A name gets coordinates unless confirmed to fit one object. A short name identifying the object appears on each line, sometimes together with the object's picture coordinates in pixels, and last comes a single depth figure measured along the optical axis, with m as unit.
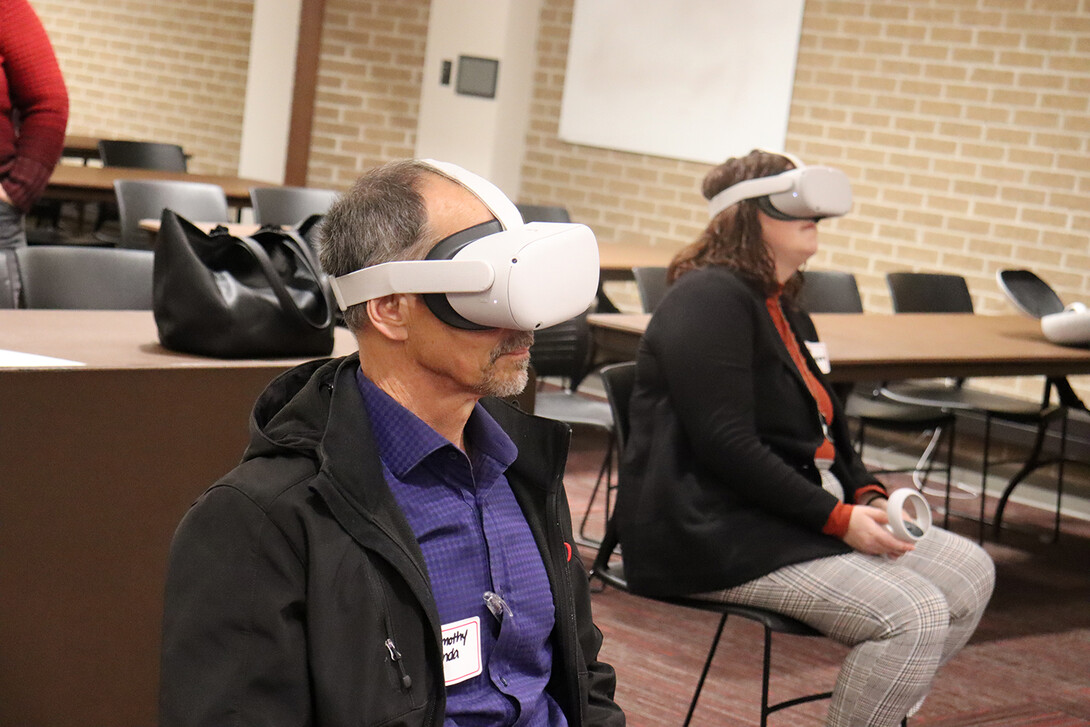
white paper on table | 2.06
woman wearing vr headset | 2.41
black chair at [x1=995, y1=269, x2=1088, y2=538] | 4.77
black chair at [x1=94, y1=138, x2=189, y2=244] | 6.69
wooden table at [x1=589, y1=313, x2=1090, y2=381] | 3.58
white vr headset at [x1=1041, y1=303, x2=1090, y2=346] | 4.23
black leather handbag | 2.32
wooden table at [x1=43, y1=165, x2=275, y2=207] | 5.21
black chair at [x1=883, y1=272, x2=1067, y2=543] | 4.81
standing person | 3.28
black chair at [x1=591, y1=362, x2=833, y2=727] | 2.48
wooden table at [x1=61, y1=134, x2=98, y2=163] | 7.90
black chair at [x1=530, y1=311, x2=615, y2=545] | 4.18
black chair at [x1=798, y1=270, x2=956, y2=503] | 4.65
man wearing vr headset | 1.25
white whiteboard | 6.73
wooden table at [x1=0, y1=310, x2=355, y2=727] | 2.12
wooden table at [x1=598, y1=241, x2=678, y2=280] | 5.12
